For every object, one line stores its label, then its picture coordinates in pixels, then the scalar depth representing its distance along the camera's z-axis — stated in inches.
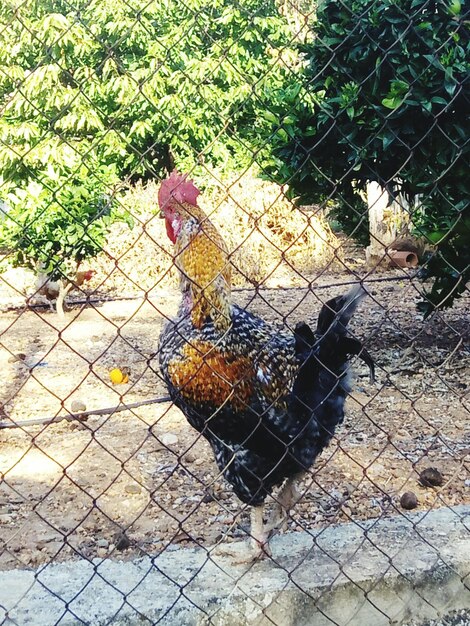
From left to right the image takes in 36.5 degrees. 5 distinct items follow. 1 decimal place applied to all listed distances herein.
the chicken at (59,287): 304.8
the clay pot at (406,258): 377.1
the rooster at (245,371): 107.1
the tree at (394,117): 158.4
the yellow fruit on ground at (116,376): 221.5
